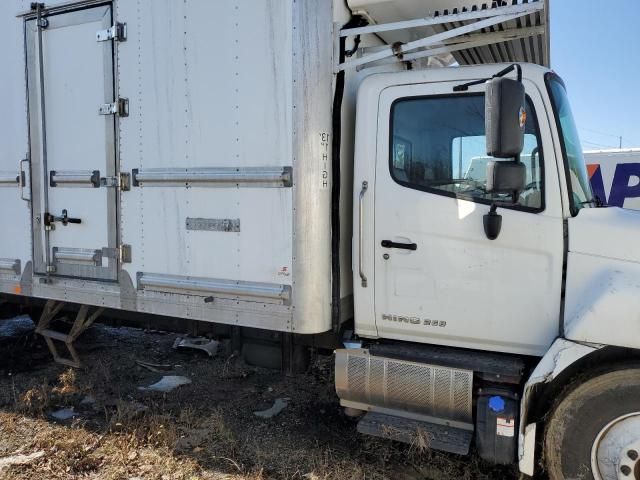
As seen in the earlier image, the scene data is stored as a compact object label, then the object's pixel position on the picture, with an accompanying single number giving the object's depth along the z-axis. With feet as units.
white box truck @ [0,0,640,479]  9.57
